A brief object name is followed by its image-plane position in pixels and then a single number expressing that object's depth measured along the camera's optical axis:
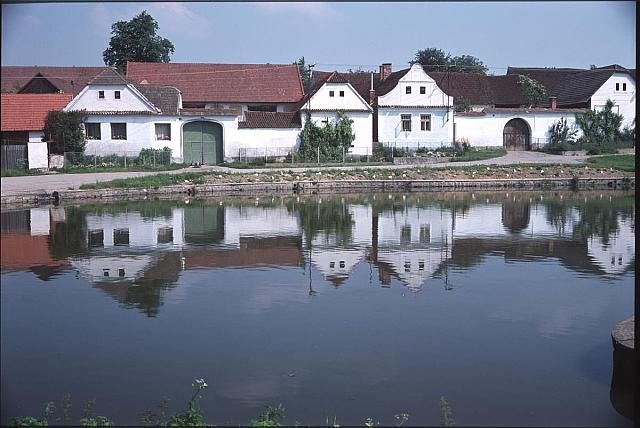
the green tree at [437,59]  61.38
